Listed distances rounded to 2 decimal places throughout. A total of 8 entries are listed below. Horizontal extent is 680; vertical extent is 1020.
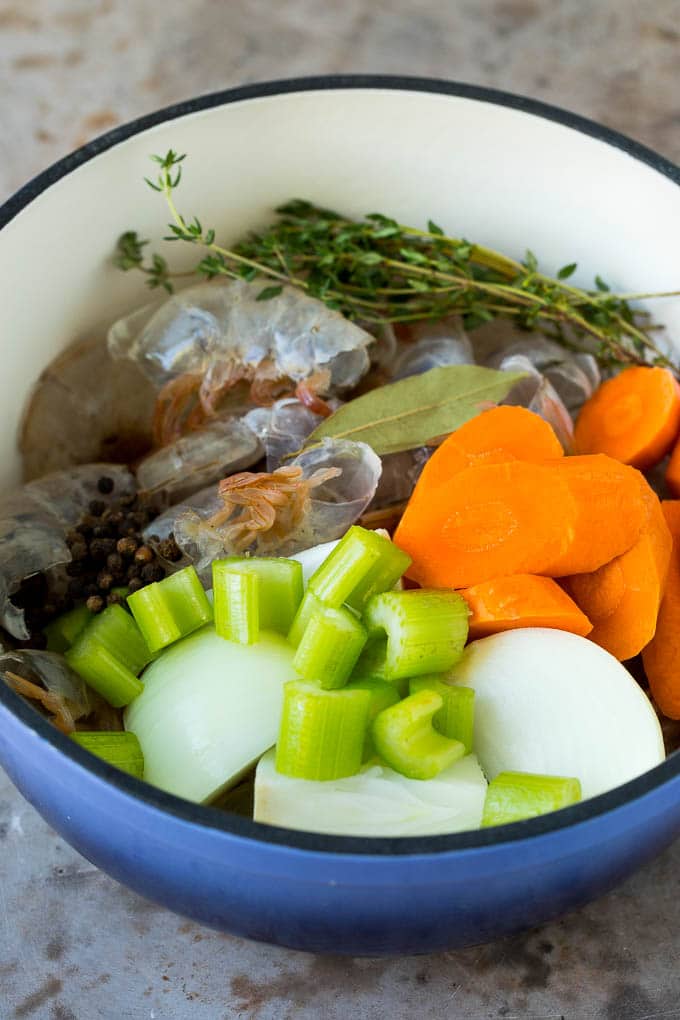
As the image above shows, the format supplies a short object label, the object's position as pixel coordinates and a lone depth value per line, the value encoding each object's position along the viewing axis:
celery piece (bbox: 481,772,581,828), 0.80
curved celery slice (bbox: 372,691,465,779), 0.82
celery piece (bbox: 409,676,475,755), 0.87
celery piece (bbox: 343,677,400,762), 0.86
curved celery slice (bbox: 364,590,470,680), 0.87
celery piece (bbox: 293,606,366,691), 0.86
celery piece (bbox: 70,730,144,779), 0.87
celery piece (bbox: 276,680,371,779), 0.82
